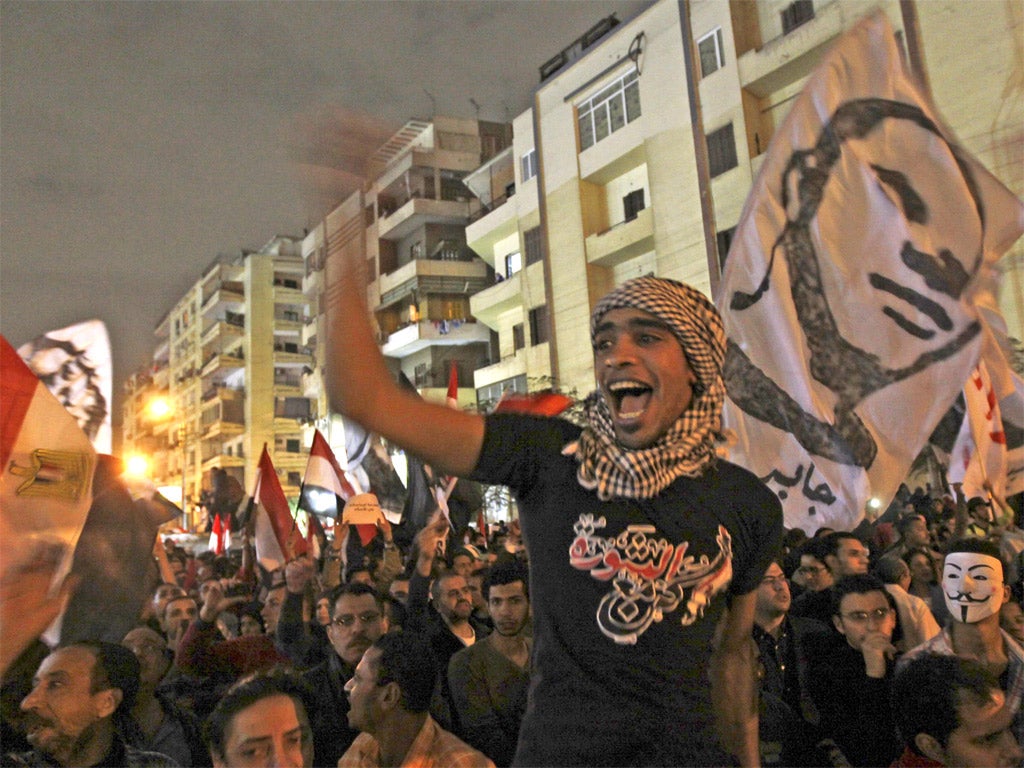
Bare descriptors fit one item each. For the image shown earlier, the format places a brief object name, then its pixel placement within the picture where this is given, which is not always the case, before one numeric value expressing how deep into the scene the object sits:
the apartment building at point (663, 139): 18.49
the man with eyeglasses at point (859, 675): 3.88
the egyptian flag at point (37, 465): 3.89
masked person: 3.72
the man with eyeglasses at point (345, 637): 4.51
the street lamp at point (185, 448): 62.02
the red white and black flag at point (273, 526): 9.67
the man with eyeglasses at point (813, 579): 5.00
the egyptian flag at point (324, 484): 10.80
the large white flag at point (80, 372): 5.55
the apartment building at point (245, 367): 52.34
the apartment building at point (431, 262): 37.06
